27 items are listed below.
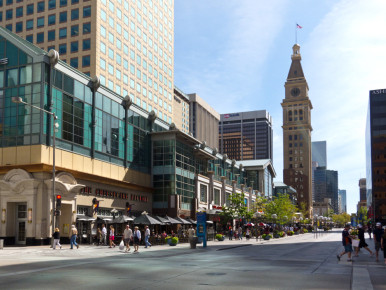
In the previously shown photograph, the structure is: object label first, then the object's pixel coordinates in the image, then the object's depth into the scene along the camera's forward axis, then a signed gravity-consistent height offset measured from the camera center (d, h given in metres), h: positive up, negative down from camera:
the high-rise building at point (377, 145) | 146.12 +13.57
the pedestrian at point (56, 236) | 36.16 -3.63
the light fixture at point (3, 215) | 43.09 -2.39
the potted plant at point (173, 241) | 43.53 -4.85
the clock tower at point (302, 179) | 196.88 +3.73
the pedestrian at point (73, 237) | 37.04 -3.80
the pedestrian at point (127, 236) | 34.28 -3.49
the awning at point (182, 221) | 54.47 -3.75
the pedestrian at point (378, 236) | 27.06 -2.78
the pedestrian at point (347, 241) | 25.89 -2.94
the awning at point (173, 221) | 51.29 -3.54
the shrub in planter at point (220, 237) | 55.46 -5.81
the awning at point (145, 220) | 43.66 -2.92
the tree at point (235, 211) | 68.06 -3.29
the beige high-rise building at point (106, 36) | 76.56 +26.56
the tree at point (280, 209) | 87.44 -4.01
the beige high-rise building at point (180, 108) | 184.88 +32.35
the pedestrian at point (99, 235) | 42.72 -4.25
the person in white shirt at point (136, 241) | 34.14 -3.81
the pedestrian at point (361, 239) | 29.65 -3.27
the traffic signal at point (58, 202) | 36.03 -1.01
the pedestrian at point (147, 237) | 39.84 -4.10
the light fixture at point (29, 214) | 41.84 -2.28
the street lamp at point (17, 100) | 33.14 +6.33
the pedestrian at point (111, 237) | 39.52 -4.08
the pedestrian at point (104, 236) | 42.33 -4.29
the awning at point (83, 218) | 45.78 -2.84
